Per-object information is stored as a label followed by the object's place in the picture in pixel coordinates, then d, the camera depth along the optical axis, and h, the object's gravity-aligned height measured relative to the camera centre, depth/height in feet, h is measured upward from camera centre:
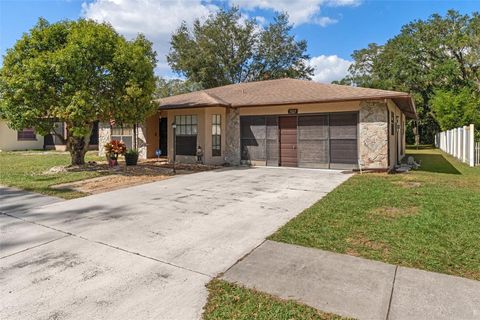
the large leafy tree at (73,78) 30.22 +7.31
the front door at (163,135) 49.67 +1.94
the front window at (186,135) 43.65 +1.68
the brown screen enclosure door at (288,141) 39.01 +0.60
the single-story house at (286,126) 34.42 +2.63
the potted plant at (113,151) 38.73 -0.53
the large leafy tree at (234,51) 100.99 +32.95
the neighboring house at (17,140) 74.28 +1.93
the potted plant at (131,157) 40.09 -1.38
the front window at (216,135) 43.14 +1.60
